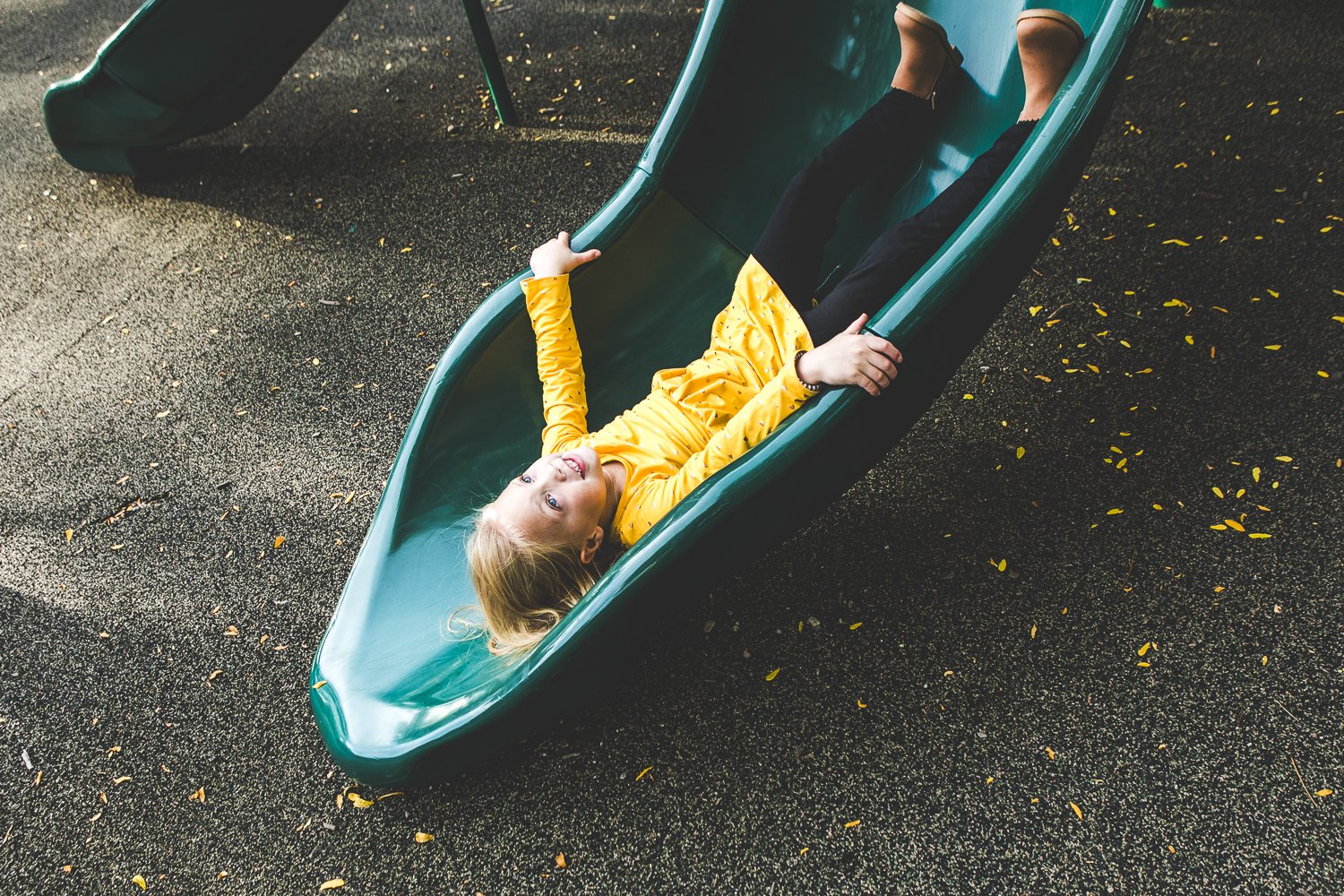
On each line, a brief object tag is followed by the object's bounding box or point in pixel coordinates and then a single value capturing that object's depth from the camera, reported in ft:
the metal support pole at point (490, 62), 12.45
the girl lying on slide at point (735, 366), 6.17
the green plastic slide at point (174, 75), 12.11
